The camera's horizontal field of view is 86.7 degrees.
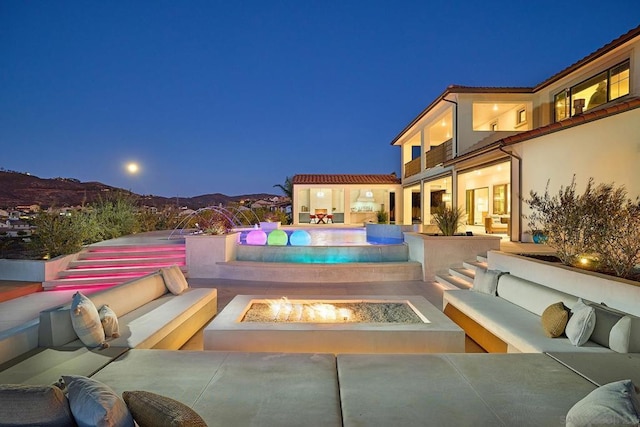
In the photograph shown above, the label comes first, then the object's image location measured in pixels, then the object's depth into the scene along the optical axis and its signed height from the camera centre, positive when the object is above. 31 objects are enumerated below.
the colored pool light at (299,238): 10.52 -0.67
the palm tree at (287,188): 27.12 +2.37
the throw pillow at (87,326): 3.42 -1.13
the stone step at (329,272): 8.52 -1.40
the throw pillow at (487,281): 5.56 -1.06
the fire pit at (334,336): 3.98 -1.41
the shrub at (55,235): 8.59 -0.53
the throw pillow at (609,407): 1.72 -0.99
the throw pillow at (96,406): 1.55 -0.91
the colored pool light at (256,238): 10.59 -0.68
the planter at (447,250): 8.59 -0.82
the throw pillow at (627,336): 3.26 -1.13
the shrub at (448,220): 9.58 -0.07
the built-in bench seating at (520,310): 3.56 -1.27
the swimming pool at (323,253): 9.30 -1.02
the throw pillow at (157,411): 1.51 -0.91
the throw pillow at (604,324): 3.46 -1.08
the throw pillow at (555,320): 3.70 -1.12
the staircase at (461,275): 7.48 -1.36
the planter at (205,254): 9.07 -1.02
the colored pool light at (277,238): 10.34 -0.66
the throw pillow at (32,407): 1.58 -0.91
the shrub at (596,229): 4.58 -0.16
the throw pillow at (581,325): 3.48 -1.11
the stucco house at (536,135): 8.37 +2.51
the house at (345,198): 22.58 +1.46
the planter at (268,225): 16.52 -0.43
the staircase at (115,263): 7.96 -1.27
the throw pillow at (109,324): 3.64 -1.18
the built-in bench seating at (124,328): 2.95 -1.32
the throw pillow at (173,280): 5.79 -1.12
